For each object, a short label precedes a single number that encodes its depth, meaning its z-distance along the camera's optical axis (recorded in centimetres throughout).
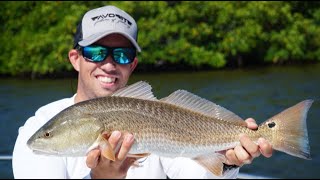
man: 181
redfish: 155
